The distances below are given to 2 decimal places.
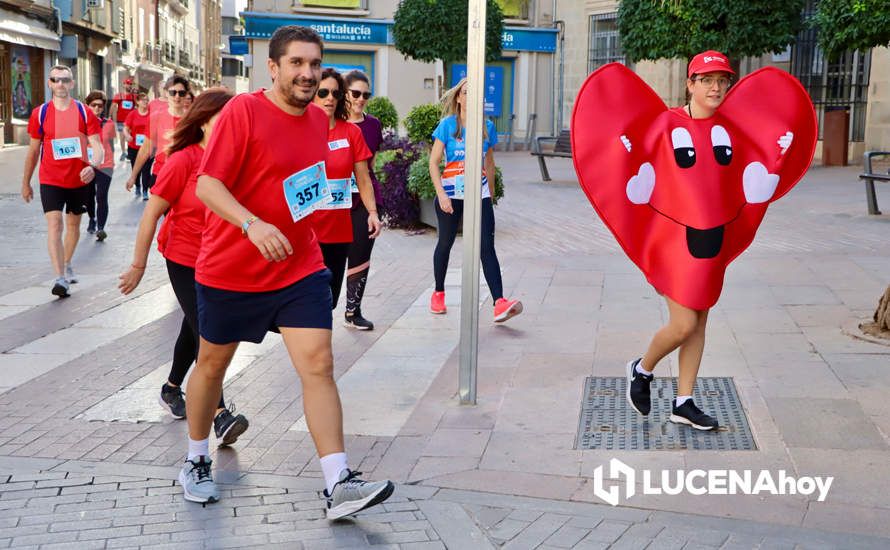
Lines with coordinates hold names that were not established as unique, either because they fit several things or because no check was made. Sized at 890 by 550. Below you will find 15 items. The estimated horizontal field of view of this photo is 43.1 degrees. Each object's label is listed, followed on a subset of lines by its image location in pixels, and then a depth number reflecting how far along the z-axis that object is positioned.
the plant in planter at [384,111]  18.03
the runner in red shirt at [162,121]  7.45
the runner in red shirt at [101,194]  11.84
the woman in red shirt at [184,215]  4.63
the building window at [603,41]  31.11
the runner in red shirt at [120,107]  24.22
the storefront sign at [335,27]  35.25
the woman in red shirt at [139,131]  16.79
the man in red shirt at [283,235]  3.89
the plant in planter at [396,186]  12.87
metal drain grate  4.86
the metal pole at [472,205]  5.34
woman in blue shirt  7.52
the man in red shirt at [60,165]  8.88
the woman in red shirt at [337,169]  6.45
